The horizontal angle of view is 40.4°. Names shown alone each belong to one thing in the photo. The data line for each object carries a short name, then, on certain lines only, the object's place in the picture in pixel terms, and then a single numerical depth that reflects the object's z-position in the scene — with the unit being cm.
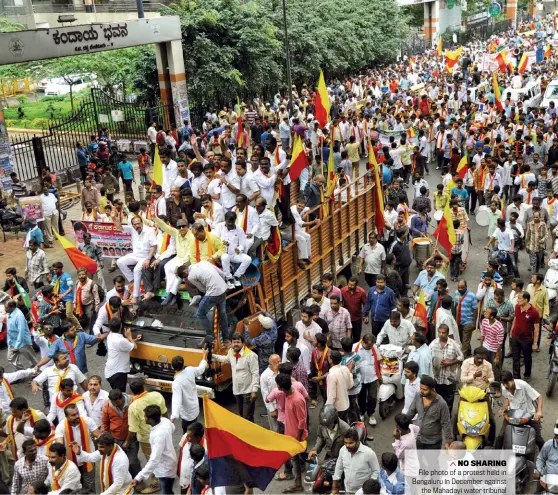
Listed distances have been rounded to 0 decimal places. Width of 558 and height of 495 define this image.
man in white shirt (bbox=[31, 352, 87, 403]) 815
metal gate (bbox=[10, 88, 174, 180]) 2302
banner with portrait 1315
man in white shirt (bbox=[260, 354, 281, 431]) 786
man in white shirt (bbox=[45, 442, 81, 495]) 664
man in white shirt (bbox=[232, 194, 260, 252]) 988
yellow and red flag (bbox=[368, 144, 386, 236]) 1329
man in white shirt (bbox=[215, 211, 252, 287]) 926
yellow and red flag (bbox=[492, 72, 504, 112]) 2496
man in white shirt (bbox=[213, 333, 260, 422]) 838
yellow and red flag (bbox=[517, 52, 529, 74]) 3247
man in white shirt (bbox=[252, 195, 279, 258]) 984
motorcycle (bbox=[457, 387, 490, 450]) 754
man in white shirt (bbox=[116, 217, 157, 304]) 1059
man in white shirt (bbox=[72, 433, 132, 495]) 661
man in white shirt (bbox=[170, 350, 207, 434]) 780
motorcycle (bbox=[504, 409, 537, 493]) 735
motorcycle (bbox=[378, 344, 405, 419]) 889
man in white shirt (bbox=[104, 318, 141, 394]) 878
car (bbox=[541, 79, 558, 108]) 2480
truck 895
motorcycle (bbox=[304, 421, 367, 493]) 698
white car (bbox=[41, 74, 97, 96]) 4225
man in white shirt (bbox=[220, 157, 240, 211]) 1091
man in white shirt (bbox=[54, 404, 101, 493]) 721
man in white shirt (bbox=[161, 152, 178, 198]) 1239
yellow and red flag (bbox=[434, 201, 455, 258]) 1245
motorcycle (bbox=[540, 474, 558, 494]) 676
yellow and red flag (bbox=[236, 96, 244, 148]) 1897
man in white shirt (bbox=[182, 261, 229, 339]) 889
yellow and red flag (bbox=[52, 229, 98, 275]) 1150
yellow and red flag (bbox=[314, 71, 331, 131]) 1902
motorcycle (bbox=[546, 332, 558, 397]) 927
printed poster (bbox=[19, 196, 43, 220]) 1523
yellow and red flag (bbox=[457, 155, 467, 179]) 1605
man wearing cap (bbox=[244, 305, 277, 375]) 906
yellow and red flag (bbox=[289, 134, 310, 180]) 1266
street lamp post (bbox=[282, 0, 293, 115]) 2355
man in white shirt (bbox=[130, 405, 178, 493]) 698
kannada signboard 1795
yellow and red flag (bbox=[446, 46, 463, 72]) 3178
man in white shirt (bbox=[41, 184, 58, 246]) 1554
